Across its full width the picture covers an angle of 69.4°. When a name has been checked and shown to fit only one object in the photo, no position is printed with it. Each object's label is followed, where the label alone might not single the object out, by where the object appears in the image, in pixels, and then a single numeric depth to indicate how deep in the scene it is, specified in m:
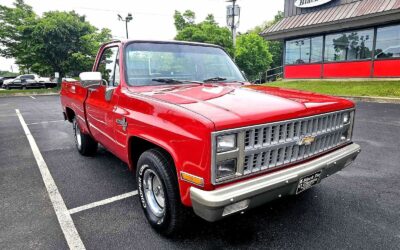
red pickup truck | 2.13
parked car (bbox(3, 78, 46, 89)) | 28.78
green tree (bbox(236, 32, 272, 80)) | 46.72
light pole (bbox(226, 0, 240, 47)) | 27.35
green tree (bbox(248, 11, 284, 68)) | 58.50
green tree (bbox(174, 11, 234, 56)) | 28.03
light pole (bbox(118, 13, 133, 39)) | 23.78
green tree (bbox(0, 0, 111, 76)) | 23.62
